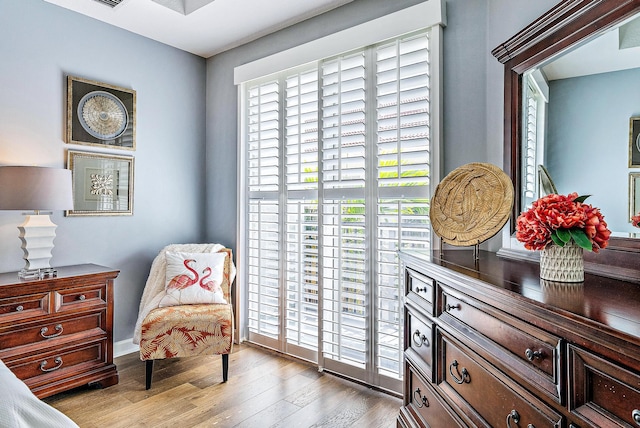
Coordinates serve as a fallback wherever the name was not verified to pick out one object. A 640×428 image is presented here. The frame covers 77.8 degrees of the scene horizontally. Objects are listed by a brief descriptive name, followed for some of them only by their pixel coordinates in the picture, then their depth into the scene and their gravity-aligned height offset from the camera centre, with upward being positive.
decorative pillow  2.89 -0.48
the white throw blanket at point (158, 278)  2.88 -0.50
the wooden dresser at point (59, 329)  2.35 -0.73
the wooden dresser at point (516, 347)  0.83 -0.36
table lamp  2.36 +0.08
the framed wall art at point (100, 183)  3.02 +0.25
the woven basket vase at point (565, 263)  1.22 -0.15
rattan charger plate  1.67 +0.05
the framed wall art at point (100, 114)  3.00 +0.80
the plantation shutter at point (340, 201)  2.50 +0.10
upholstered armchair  2.63 -0.66
